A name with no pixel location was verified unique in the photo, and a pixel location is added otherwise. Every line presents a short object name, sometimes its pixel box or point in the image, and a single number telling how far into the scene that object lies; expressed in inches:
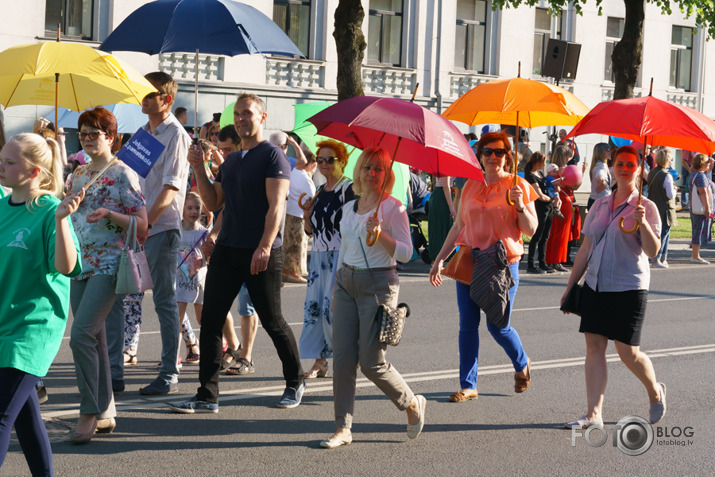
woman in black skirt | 515.8
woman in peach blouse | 572.1
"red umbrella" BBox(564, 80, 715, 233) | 516.1
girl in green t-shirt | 357.7
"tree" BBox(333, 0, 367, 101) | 1418.6
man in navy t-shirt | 532.1
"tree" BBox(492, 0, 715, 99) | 1681.8
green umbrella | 665.0
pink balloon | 1266.0
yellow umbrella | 576.1
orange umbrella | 647.8
